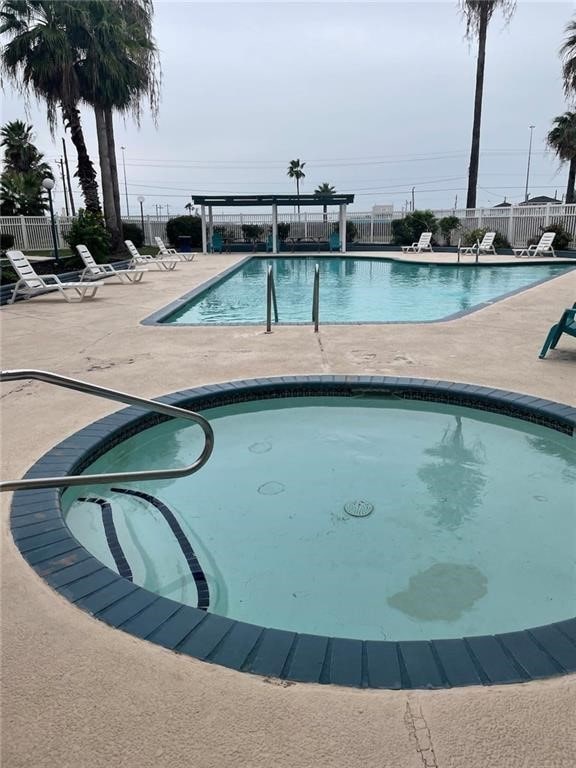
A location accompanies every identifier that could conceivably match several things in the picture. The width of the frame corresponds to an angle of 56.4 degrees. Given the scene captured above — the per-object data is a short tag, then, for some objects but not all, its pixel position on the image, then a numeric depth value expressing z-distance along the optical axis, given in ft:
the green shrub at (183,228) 91.09
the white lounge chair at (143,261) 56.85
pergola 75.31
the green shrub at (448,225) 85.05
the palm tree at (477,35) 85.10
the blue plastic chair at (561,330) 19.31
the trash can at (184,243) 89.15
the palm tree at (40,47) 53.72
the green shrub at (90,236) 50.11
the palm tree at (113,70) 57.11
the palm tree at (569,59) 83.25
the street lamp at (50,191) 47.62
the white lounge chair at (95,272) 43.60
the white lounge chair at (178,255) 72.26
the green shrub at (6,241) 75.00
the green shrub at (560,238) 71.97
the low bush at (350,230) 94.17
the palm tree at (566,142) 95.14
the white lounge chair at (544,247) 67.26
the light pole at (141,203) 94.04
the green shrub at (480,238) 78.14
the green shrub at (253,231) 91.35
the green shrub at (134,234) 87.45
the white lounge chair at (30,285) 35.29
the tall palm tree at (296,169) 210.18
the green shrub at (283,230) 92.38
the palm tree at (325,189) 214.14
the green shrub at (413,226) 86.38
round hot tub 6.30
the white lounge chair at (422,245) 79.00
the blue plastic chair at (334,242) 84.17
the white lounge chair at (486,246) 73.41
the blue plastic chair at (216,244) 87.15
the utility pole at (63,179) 178.09
